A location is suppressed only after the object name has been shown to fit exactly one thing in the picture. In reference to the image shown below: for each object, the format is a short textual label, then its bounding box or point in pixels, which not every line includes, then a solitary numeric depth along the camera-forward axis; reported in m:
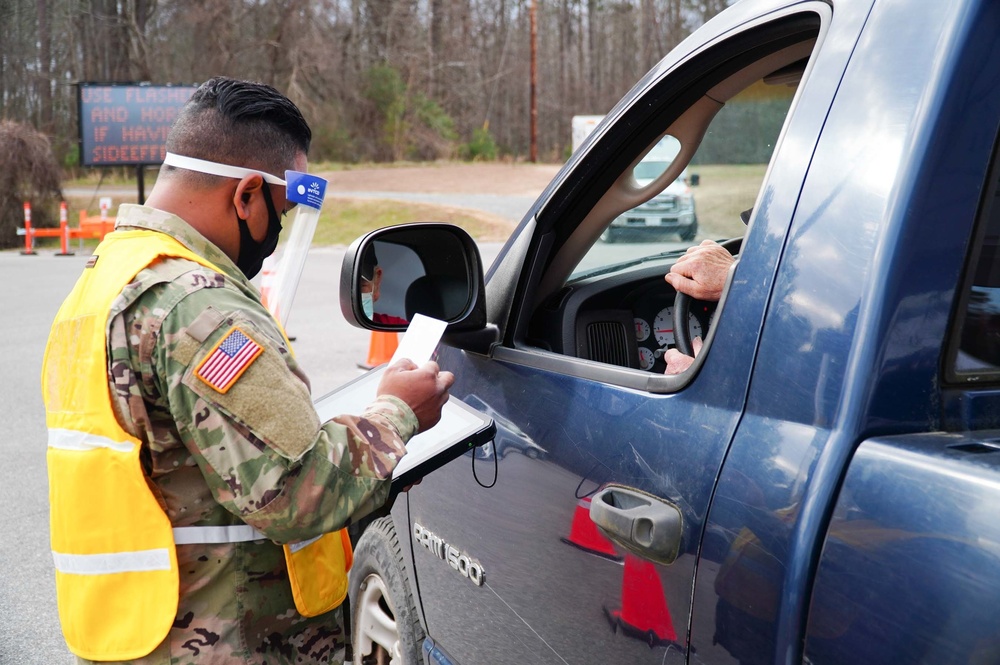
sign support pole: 24.21
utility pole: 39.97
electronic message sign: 25.42
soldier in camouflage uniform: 1.61
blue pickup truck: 1.14
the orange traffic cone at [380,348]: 8.45
